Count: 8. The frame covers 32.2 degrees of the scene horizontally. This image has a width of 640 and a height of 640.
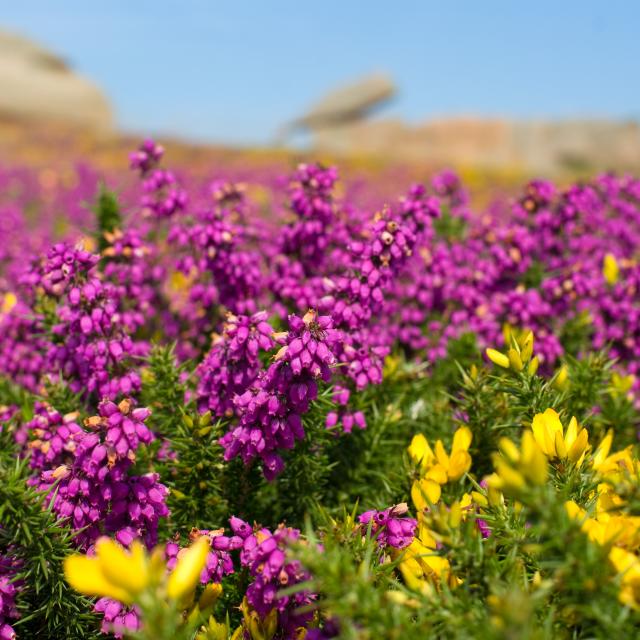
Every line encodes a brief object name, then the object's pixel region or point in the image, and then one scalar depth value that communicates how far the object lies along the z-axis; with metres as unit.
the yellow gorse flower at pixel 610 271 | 0.43
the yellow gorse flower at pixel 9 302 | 0.41
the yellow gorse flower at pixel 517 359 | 0.30
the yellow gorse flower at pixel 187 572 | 0.23
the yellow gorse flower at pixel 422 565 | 0.27
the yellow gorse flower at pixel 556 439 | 0.28
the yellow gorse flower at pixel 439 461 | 0.30
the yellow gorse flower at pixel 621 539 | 0.25
